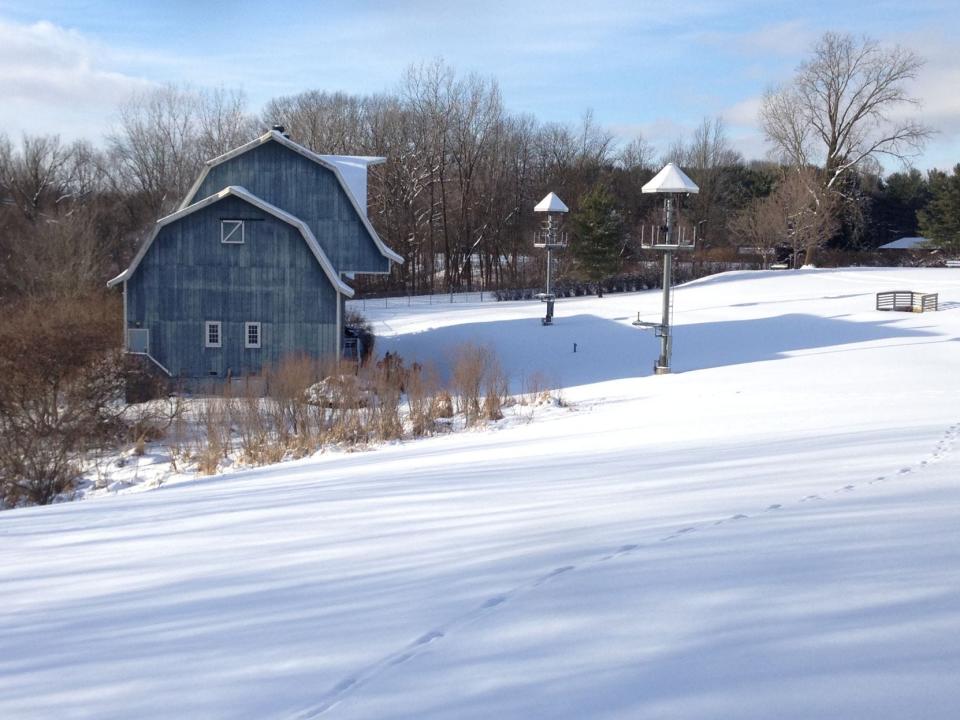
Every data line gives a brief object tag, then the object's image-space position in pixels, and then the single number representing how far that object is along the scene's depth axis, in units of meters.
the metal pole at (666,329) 24.83
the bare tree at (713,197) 71.00
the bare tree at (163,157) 65.19
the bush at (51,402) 16.89
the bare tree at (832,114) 56.34
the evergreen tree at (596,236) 47.19
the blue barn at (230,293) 27.12
